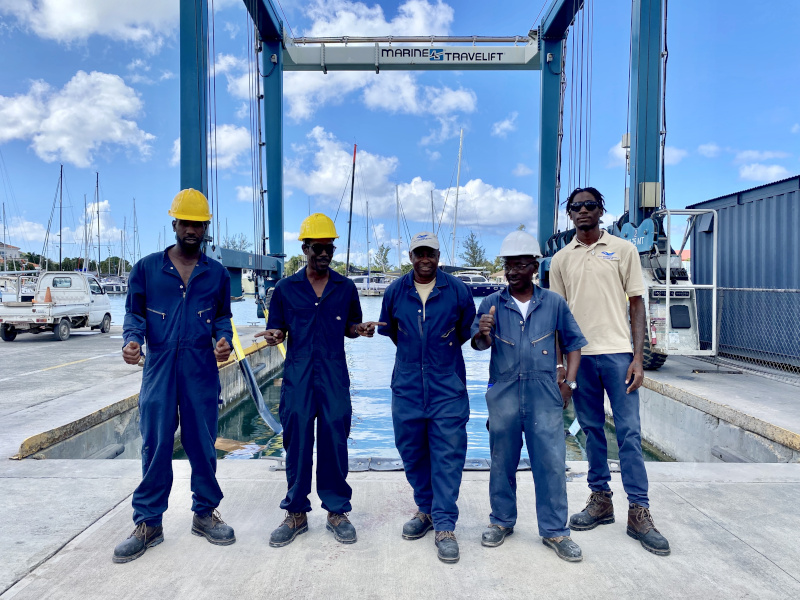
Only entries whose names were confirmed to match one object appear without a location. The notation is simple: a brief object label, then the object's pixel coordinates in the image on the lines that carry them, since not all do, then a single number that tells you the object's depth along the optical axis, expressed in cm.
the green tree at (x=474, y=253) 6359
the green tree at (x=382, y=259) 7562
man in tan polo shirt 341
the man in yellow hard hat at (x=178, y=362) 329
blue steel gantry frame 930
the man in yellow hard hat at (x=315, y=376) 341
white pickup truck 1548
